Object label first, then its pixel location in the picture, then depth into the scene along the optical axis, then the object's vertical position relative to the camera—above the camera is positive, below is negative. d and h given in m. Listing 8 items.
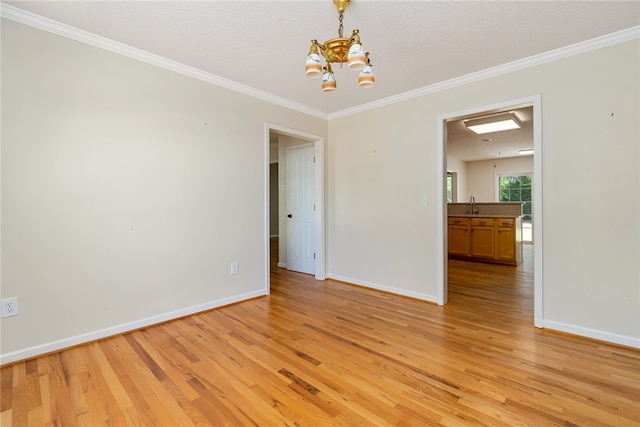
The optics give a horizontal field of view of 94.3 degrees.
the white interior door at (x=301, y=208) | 4.48 +0.08
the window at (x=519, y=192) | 8.42 +0.62
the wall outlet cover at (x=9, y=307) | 2.00 -0.64
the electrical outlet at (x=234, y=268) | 3.26 -0.60
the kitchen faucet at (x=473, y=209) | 6.16 +0.08
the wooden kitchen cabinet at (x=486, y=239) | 5.20 -0.48
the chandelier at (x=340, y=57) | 1.67 +0.93
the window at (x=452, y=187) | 8.51 +0.75
